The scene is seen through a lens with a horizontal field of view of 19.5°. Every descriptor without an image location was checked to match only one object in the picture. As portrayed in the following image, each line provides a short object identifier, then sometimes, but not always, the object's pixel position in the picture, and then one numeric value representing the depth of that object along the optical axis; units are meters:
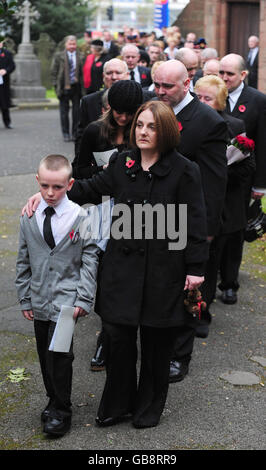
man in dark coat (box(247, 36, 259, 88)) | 16.59
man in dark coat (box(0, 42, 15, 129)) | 18.89
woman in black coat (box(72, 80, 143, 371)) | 4.77
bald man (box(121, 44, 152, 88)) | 9.70
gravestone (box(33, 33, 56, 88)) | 34.86
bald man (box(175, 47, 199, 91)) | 7.07
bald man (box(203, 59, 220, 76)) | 7.37
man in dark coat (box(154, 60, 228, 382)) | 4.96
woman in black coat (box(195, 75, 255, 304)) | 5.77
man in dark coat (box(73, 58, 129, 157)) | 5.93
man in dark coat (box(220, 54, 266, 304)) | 6.75
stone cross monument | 26.44
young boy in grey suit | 4.27
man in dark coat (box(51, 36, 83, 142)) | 17.02
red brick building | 18.12
